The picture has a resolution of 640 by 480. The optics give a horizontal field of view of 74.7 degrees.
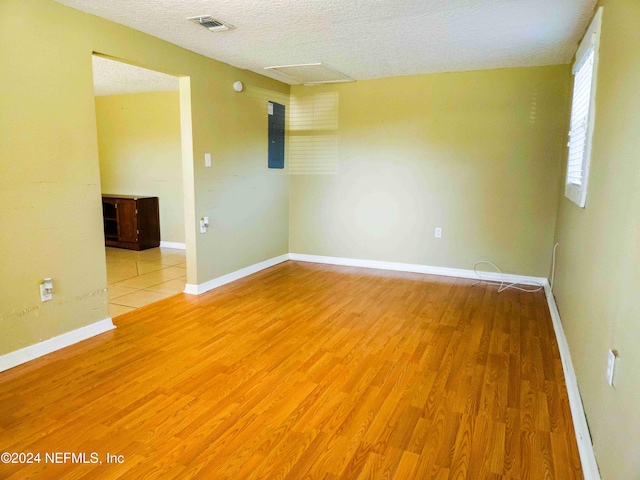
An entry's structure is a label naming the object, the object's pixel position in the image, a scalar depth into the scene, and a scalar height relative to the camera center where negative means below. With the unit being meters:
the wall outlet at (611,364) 1.45 -0.65
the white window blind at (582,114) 2.37 +0.41
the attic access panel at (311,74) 4.13 +1.05
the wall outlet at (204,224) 3.91 -0.47
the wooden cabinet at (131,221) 5.75 -0.69
